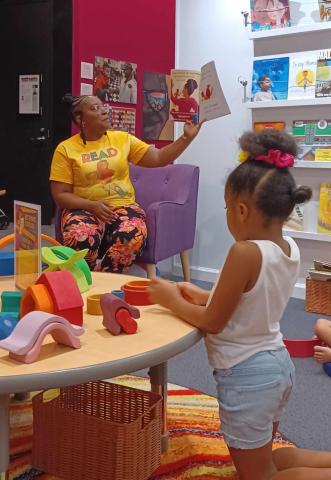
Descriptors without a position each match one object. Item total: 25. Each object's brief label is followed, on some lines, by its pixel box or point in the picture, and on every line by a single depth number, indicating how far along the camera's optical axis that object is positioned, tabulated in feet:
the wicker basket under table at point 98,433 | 5.36
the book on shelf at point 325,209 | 12.73
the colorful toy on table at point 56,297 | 4.82
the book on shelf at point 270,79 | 12.98
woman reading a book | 10.53
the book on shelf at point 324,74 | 12.36
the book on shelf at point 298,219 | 13.20
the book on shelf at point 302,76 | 12.62
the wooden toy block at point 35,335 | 4.02
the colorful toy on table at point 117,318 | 4.67
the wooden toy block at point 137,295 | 5.61
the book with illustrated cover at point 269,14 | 12.86
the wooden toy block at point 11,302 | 5.40
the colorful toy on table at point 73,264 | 6.09
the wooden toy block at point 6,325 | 4.48
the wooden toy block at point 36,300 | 4.82
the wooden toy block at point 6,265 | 6.88
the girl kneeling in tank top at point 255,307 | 4.70
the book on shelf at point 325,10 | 12.31
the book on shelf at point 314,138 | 12.64
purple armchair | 11.75
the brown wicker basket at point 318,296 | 11.94
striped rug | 5.88
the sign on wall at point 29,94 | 20.53
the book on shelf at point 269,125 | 13.22
